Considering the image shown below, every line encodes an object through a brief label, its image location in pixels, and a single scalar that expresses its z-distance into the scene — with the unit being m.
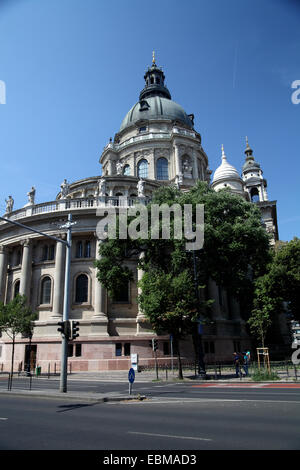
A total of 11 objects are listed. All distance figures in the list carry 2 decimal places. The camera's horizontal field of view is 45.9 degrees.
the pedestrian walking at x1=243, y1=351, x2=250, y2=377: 25.99
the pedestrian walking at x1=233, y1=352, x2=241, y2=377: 24.75
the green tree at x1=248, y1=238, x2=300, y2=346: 34.34
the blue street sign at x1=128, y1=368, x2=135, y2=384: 15.44
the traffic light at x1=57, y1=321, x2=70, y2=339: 17.00
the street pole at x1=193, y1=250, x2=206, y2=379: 23.93
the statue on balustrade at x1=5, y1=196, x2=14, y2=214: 41.96
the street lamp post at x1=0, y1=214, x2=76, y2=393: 16.84
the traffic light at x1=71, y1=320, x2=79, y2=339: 16.87
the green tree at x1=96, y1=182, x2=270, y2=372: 24.56
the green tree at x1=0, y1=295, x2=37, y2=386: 30.55
